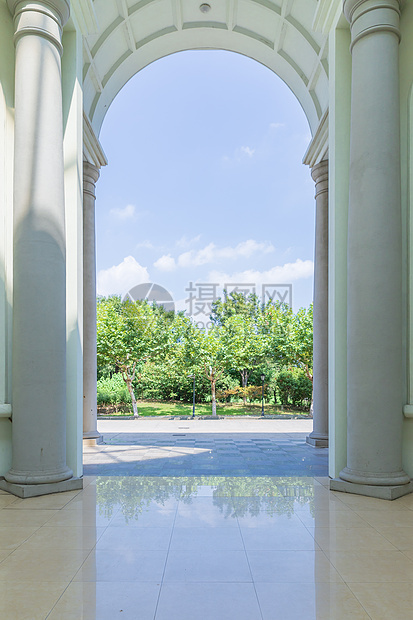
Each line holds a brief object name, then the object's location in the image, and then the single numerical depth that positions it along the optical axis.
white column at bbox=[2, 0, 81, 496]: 8.46
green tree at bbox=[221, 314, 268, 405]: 40.38
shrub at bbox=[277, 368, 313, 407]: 44.38
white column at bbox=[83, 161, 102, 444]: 14.98
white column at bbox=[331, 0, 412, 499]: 8.41
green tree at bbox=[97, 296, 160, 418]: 38.28
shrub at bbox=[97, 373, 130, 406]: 44.41
